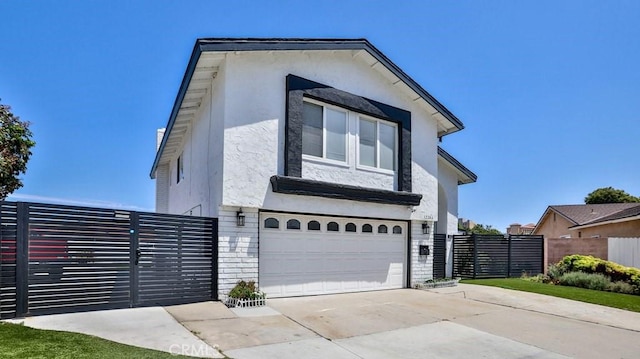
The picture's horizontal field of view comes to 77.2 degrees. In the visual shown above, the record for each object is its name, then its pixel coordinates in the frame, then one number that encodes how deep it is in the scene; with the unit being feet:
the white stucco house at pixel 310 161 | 31.68
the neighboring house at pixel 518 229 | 149.89
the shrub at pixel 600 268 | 43.96
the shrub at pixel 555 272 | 49.52
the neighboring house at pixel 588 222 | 69.67
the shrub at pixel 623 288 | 42.42
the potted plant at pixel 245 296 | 29.17
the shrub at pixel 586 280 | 44.60
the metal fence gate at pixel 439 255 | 50.03
